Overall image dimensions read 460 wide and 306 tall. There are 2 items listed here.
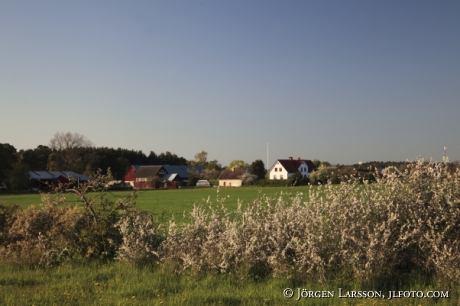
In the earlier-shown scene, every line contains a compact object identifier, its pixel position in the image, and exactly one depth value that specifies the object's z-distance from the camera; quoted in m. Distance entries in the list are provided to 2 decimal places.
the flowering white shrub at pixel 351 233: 7.71
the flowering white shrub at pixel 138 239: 9.51
